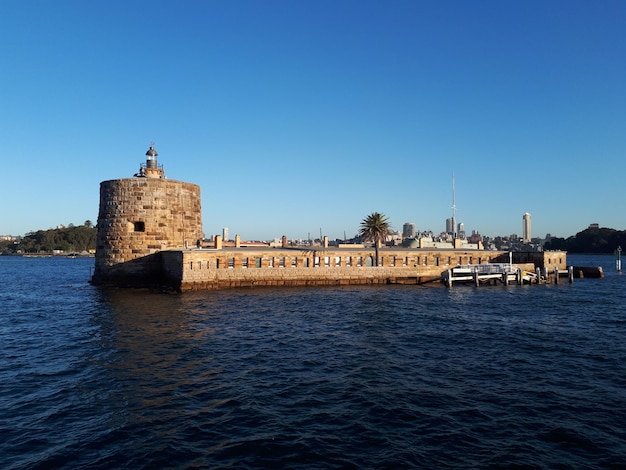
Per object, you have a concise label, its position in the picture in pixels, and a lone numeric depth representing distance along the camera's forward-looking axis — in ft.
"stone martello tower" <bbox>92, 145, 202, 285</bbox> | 141.79
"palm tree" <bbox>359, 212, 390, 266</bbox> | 163.43
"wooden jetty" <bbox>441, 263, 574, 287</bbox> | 161.48
